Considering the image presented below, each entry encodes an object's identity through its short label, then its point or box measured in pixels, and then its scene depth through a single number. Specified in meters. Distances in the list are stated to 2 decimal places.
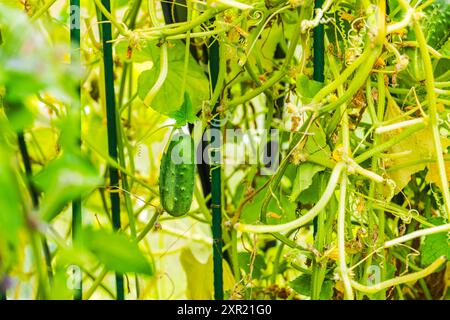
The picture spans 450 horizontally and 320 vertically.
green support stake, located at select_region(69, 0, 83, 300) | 1.38
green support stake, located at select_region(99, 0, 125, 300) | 1.44
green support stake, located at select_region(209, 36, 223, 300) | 1.41
